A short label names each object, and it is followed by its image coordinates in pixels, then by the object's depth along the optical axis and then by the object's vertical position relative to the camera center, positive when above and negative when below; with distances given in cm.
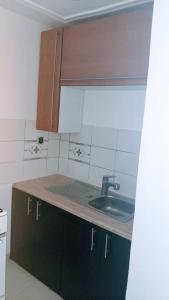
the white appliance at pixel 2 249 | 165 -89
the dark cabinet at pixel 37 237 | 194 -101
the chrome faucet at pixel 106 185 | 205 -54
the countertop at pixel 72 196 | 160 -64
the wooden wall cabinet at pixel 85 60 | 157 +41
